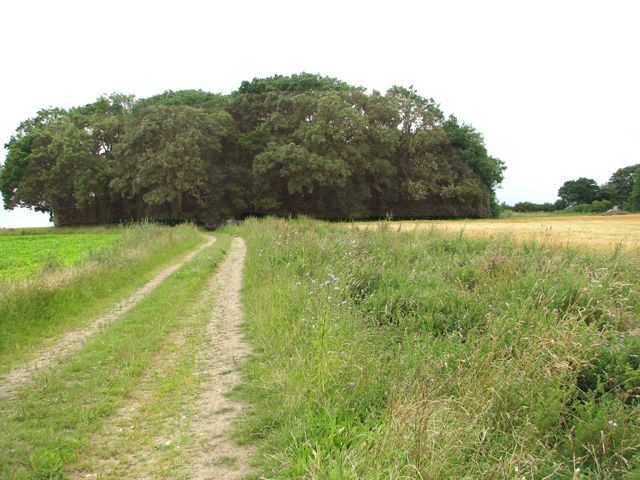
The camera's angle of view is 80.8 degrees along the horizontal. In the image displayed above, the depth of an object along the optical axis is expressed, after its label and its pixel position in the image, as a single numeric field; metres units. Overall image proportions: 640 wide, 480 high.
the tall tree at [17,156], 37.78
